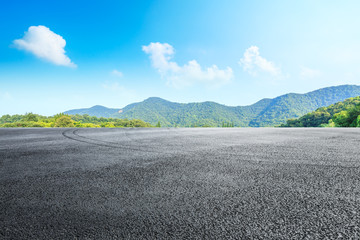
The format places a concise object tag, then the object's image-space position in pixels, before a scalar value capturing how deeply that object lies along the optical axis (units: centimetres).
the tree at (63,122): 3690
